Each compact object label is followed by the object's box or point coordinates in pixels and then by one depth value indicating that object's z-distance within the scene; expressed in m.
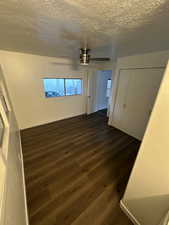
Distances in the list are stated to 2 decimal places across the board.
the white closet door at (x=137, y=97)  2.43
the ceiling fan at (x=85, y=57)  2.06
